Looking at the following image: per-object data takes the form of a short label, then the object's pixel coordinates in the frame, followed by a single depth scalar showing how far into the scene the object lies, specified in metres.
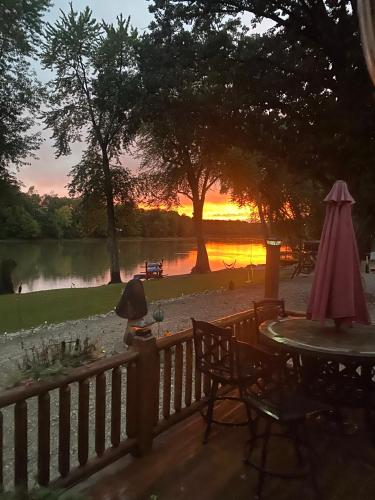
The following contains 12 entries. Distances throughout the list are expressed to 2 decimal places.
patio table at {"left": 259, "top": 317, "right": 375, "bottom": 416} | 2.92
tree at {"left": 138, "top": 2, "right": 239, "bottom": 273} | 11.00
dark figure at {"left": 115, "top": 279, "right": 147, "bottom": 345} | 7.01
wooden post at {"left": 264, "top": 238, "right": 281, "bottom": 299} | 8.85
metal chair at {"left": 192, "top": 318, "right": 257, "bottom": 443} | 2.98
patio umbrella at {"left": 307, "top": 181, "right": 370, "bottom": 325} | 3.10
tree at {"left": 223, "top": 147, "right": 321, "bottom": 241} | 19.36
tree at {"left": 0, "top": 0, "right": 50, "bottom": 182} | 17.70
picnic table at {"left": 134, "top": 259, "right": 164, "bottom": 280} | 23.88
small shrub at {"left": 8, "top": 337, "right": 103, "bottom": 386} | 6.55
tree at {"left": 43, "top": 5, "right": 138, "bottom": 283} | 20.16
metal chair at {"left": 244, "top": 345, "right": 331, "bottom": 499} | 2.55
